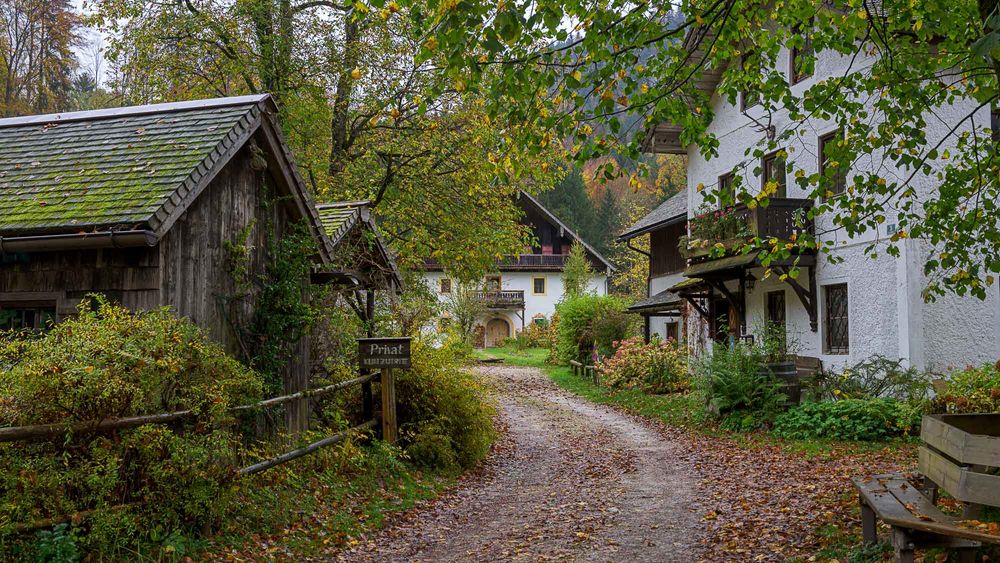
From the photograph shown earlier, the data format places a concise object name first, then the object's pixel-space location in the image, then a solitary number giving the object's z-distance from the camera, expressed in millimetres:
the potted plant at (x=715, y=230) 19156
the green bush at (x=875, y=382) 15636
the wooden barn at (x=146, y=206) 8562
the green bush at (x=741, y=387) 16312
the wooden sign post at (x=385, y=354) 11904
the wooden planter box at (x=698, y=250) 19578
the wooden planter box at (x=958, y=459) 5215
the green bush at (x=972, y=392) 10570
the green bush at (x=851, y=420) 14336
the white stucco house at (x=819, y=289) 16250
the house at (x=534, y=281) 54969
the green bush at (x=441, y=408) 12477
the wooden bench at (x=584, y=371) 29888
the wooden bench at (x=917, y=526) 5297
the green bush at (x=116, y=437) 5867
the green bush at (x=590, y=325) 33312
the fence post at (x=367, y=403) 12328
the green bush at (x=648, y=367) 24688
